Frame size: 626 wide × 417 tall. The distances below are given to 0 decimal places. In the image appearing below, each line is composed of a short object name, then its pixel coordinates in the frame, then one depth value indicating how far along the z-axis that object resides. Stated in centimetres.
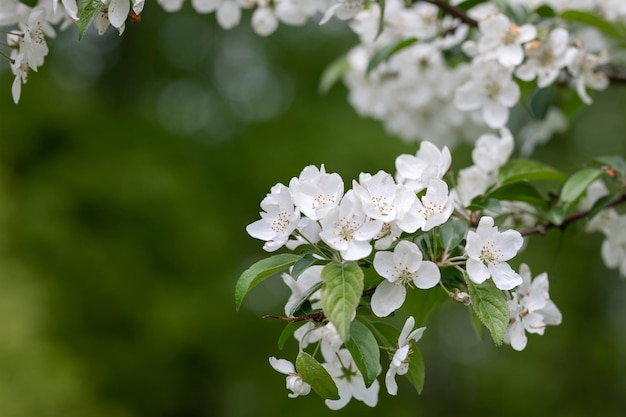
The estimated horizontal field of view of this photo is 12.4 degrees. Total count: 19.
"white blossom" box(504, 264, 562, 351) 156
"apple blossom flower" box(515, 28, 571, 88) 176
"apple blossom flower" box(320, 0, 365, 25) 168
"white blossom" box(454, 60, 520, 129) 176
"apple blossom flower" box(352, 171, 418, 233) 150
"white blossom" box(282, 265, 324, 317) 155
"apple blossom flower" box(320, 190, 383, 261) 149
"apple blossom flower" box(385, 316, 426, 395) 151
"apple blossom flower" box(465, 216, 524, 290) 151
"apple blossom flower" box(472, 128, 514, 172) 171
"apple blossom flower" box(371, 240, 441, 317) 150
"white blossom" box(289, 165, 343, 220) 150
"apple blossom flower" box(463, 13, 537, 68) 174
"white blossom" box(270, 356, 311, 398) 151
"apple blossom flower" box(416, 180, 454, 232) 151
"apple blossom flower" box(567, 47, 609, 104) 179
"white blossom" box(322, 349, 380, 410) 156
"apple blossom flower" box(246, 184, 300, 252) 151
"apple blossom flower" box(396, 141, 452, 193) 157
